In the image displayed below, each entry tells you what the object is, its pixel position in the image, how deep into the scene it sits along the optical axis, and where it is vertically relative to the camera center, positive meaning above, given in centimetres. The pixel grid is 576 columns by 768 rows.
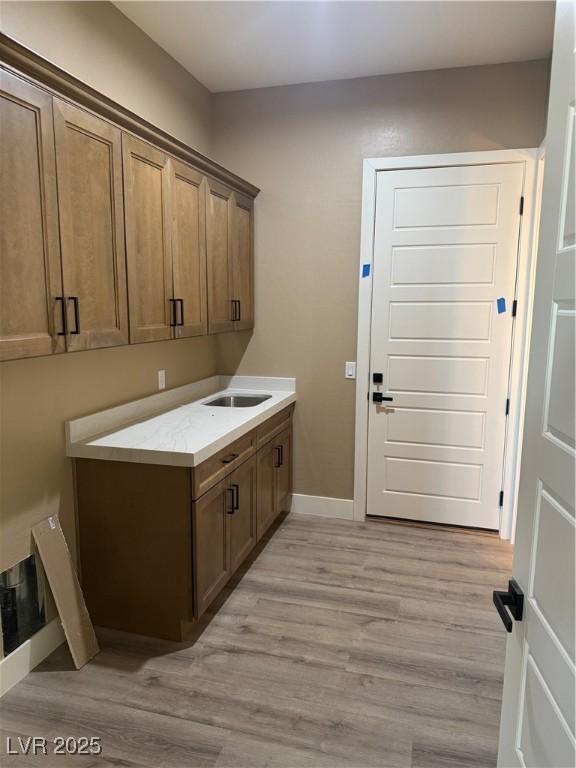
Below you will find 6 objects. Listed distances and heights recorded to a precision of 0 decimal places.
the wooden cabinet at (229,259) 308 +34
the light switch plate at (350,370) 363 -40
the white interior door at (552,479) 91 -32
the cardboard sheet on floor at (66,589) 219 -124
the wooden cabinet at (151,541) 227 -105
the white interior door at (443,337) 329 -15
